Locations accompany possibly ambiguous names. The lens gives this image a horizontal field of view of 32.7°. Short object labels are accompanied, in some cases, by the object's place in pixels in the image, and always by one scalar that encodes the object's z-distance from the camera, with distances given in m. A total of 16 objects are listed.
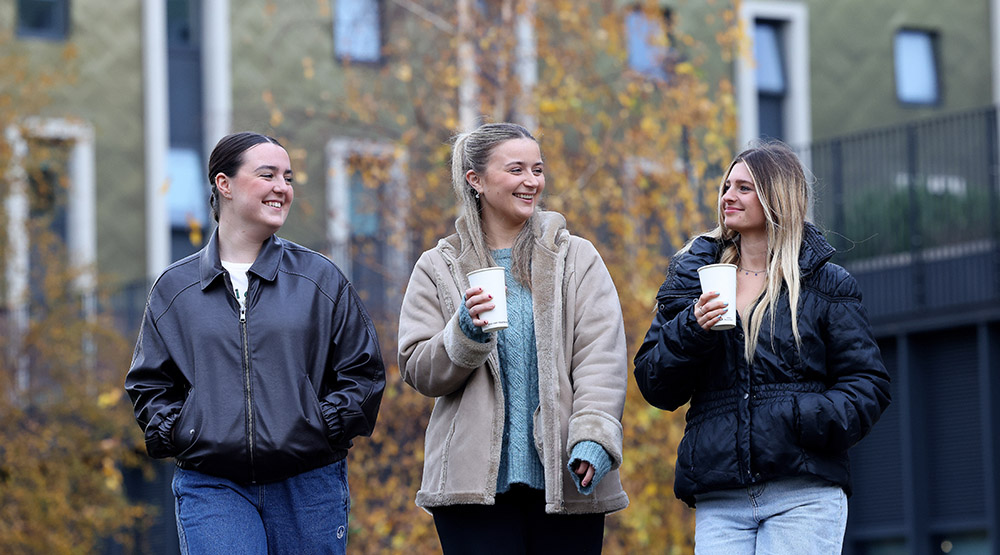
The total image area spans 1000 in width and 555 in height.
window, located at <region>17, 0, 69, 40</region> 24.78
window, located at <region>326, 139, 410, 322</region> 15.97
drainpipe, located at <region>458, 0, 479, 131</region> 15.77
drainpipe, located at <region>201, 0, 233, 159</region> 25.08
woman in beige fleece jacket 6.10
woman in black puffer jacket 6.04
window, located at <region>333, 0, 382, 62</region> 17.22
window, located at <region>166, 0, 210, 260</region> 25.38
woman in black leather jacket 6.15
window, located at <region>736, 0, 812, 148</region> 28.28
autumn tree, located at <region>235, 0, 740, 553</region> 15.06
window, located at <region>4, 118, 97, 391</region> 19.75
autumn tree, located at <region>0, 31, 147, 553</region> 18.73
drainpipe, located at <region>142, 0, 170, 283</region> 25.02
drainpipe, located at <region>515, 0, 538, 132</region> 15.75
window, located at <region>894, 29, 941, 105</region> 29.48
